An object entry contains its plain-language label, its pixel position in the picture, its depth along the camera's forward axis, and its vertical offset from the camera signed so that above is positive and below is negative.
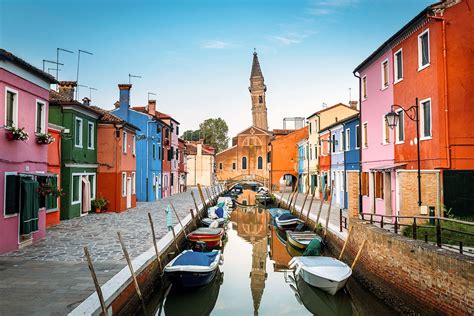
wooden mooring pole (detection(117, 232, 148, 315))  8.79 -2.70
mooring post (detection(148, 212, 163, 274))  11.55 -2.52
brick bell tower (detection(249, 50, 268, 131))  86.69 +17.64
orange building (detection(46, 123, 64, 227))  16.80 +0.39
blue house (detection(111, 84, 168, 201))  29.84 +2.64
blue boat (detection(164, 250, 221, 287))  11.31 -2.89
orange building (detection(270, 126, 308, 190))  45.22 +2.66
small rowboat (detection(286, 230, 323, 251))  17.12 -3.00
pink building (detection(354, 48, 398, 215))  16.50 +1.81
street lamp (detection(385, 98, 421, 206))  12.53 +1.89
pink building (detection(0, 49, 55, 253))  11.13 +0.80
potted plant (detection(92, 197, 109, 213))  21.66 -1.68
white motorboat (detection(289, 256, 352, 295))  11.14 -3.01
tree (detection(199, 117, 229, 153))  88.31 +9.98
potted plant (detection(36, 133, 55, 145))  13.14 +1.29
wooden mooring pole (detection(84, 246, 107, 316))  6.83 -2.26
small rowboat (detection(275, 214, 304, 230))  23.05 -2.99
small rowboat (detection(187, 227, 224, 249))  18.12 -3.03
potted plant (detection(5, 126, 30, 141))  11.26 +1.26
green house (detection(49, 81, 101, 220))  18.56 +1.22
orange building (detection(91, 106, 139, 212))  22.36 +0.88
